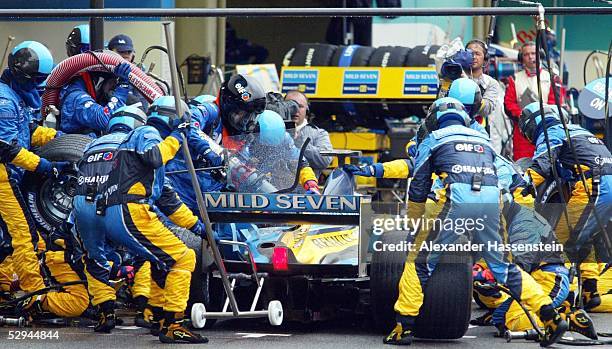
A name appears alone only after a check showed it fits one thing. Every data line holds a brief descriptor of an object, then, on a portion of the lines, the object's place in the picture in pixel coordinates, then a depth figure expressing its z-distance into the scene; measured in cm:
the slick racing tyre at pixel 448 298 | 1737
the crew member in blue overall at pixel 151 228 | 1773
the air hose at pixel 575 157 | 1623
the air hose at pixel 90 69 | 2159
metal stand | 1780
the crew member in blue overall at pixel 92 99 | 2175
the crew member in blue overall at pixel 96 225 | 1861
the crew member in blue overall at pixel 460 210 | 1711
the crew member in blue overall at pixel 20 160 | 2017
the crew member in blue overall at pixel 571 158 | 1966
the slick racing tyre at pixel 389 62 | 3209
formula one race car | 1753
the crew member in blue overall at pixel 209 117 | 2002
